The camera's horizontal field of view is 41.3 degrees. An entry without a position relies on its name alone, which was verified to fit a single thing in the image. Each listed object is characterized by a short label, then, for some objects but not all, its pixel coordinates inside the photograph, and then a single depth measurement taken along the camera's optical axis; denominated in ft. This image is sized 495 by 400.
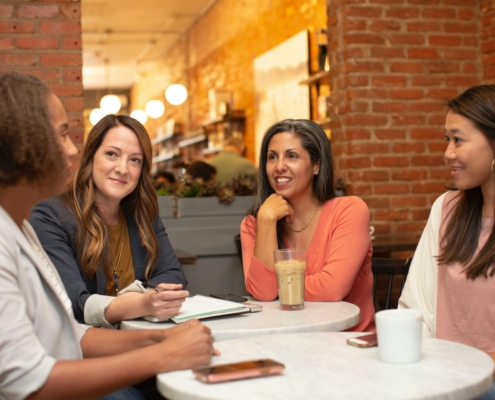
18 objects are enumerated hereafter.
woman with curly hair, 3.83
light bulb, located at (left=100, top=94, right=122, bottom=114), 36.65
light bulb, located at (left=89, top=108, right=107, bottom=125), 39.93
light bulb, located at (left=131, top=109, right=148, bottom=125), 41.78
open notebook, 5.76
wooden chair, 7.84
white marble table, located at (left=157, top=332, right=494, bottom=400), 3.74
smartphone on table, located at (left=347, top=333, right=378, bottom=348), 4.71
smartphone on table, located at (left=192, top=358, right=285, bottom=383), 3.94
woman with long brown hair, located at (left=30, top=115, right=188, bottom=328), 6.99
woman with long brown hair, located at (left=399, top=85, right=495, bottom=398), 5.99
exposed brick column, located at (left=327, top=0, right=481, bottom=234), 13.37
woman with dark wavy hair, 7.14
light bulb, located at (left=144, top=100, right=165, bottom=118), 36.81
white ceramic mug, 4.23
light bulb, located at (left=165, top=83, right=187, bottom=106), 31.68
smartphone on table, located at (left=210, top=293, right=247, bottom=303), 6.61
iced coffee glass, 6.27
